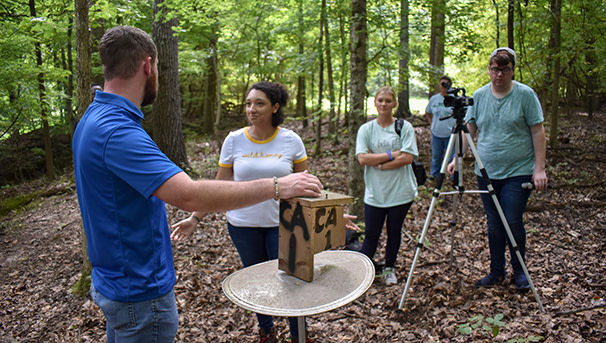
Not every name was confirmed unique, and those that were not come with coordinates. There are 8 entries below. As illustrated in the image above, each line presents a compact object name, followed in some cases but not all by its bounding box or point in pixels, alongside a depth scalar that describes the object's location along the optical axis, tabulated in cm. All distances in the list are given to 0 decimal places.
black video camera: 357
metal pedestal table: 164
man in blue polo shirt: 146
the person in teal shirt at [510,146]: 352
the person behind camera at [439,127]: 693
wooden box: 177
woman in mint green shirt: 405
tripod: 343
